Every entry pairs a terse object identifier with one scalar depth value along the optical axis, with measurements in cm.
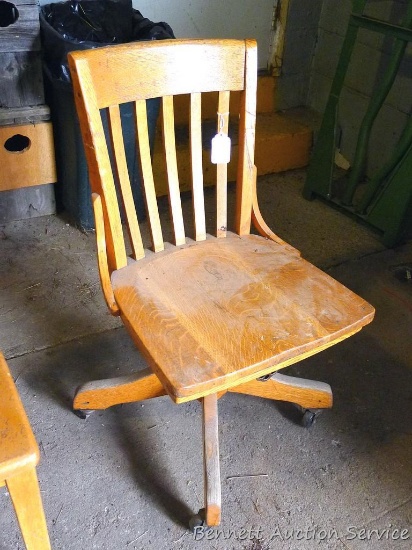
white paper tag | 142
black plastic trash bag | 227
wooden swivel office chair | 118
